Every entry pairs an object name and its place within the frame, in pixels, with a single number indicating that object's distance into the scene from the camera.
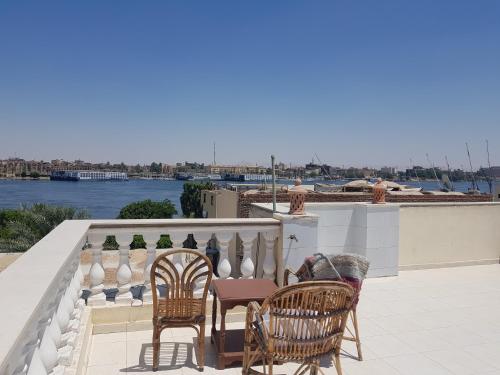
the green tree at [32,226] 11.34
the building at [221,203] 20.45
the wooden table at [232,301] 2.97
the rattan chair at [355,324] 3.16
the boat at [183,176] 128.25
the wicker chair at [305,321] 2.15
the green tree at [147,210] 24.28
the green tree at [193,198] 38.77
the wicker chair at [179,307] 2.88
